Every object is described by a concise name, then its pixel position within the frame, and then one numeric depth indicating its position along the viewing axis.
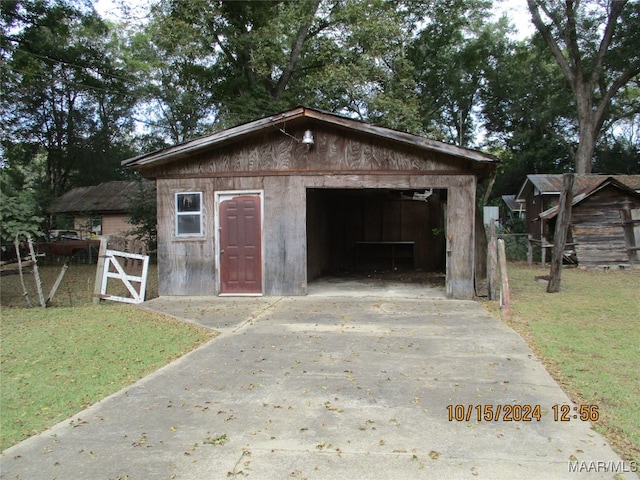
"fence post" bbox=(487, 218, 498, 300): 9.58
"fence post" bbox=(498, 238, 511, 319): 8.12
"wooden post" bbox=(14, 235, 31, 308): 9.48
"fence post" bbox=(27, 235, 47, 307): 9.50
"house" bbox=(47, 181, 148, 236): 27.30
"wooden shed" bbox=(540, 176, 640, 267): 17.48
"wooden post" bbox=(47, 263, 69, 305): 9.62
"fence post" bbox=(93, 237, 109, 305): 9.90
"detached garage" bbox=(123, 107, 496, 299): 9.88
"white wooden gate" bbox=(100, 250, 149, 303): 9.96
